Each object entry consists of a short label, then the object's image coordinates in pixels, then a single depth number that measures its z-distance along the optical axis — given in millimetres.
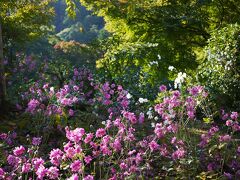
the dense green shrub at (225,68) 7172
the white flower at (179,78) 6039
